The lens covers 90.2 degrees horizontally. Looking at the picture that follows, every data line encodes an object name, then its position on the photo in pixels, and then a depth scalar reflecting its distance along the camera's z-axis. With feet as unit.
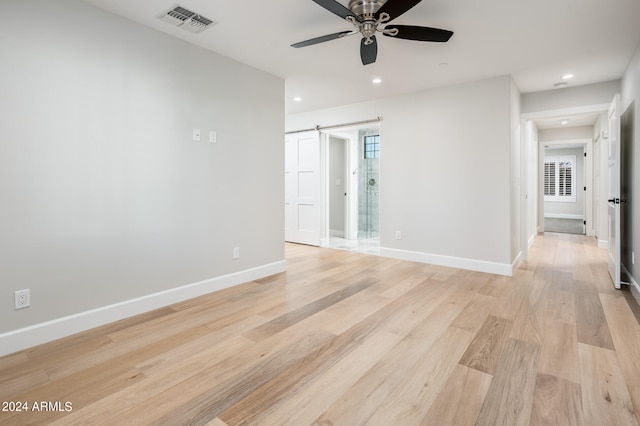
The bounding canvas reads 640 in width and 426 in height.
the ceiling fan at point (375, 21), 6.82
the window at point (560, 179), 37.76
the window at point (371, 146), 21.95
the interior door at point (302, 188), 19.43
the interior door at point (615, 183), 11.11
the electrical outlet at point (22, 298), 7.14
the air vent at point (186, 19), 8.34
